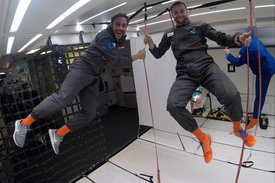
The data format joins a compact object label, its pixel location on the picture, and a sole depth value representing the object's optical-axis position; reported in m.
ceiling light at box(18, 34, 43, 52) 3.36
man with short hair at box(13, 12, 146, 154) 1.84
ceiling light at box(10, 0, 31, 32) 1.67
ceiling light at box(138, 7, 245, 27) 3.17
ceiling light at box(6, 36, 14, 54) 2.94
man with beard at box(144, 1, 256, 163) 1.54
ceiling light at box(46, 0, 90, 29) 2.14
